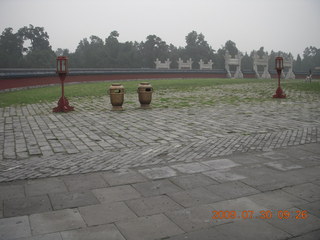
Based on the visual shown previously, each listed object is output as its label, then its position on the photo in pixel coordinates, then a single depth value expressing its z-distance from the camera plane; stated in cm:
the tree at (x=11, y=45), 5195
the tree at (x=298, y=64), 8373
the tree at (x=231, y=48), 8420
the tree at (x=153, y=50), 6303
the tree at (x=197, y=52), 7056
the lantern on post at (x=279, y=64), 1400
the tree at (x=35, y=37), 6134
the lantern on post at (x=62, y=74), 1035
